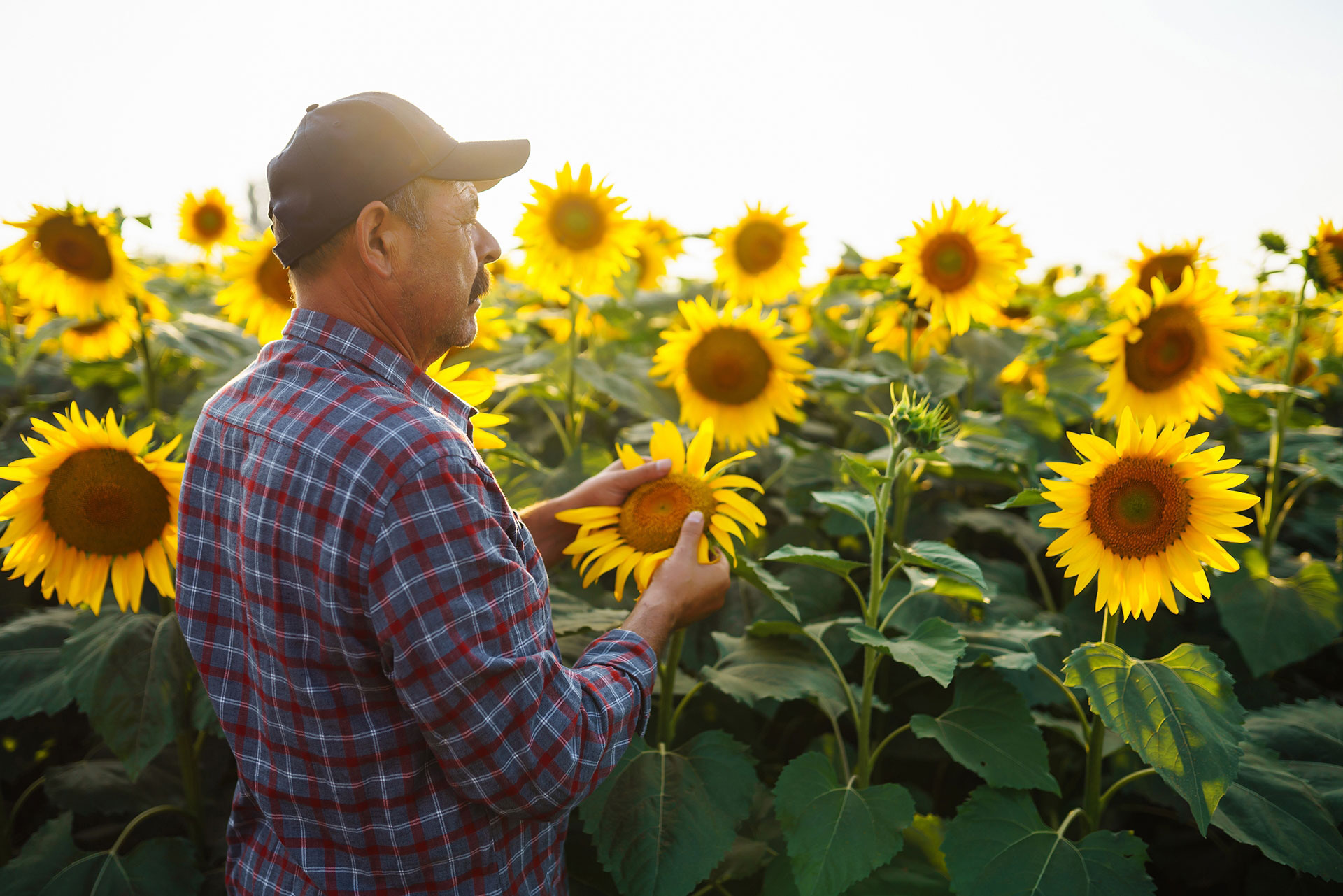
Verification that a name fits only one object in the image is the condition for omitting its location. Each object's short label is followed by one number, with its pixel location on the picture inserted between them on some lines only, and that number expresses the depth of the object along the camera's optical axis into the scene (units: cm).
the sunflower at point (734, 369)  300
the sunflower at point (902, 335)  352
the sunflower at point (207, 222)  496
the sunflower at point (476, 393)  198
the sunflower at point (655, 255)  428
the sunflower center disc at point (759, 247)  373
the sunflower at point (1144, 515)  168
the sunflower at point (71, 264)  291
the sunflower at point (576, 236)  320
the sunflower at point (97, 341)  367
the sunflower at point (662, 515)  187
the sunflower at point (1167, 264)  289
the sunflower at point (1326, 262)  245
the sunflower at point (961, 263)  300
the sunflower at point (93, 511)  197
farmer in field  123
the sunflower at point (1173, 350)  242
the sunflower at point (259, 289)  323
